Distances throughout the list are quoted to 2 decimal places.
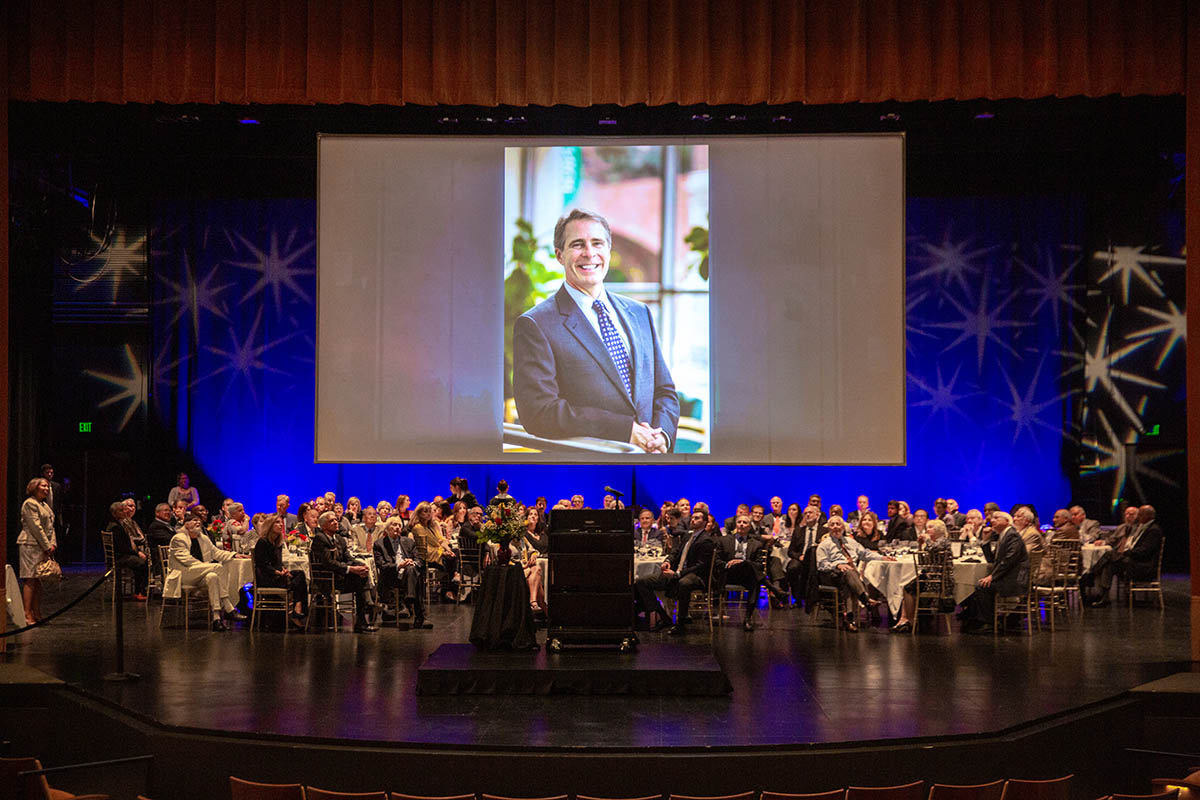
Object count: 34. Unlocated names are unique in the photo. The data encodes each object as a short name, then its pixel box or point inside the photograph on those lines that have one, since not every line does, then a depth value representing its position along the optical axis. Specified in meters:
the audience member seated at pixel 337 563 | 10.52
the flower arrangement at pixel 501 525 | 8.55
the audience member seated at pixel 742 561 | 10.98
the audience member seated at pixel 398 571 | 11.07
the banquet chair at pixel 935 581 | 10.88
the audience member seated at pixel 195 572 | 10.75
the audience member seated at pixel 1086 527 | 13.31
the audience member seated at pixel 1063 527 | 12.36
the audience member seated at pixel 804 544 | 11.99
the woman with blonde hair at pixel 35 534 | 10.16
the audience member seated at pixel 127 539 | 10.92
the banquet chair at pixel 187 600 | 10.86
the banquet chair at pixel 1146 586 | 12.77
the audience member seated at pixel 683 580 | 10.54
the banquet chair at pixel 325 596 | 10.62
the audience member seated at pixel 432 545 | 12.14
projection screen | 10.88
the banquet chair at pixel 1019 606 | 10.66
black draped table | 8.43
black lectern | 8.58
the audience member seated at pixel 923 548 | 10.80
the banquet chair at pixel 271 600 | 10.62
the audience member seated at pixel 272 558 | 10.58
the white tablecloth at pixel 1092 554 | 13.07
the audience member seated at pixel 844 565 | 10.91
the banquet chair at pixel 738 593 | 10.96
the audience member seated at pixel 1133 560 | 12.61
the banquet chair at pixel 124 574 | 13.49
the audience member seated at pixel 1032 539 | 11.03
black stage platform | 7.77
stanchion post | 8.15
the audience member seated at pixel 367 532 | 12.03
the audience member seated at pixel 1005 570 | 10.48
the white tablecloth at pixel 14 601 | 10.14
